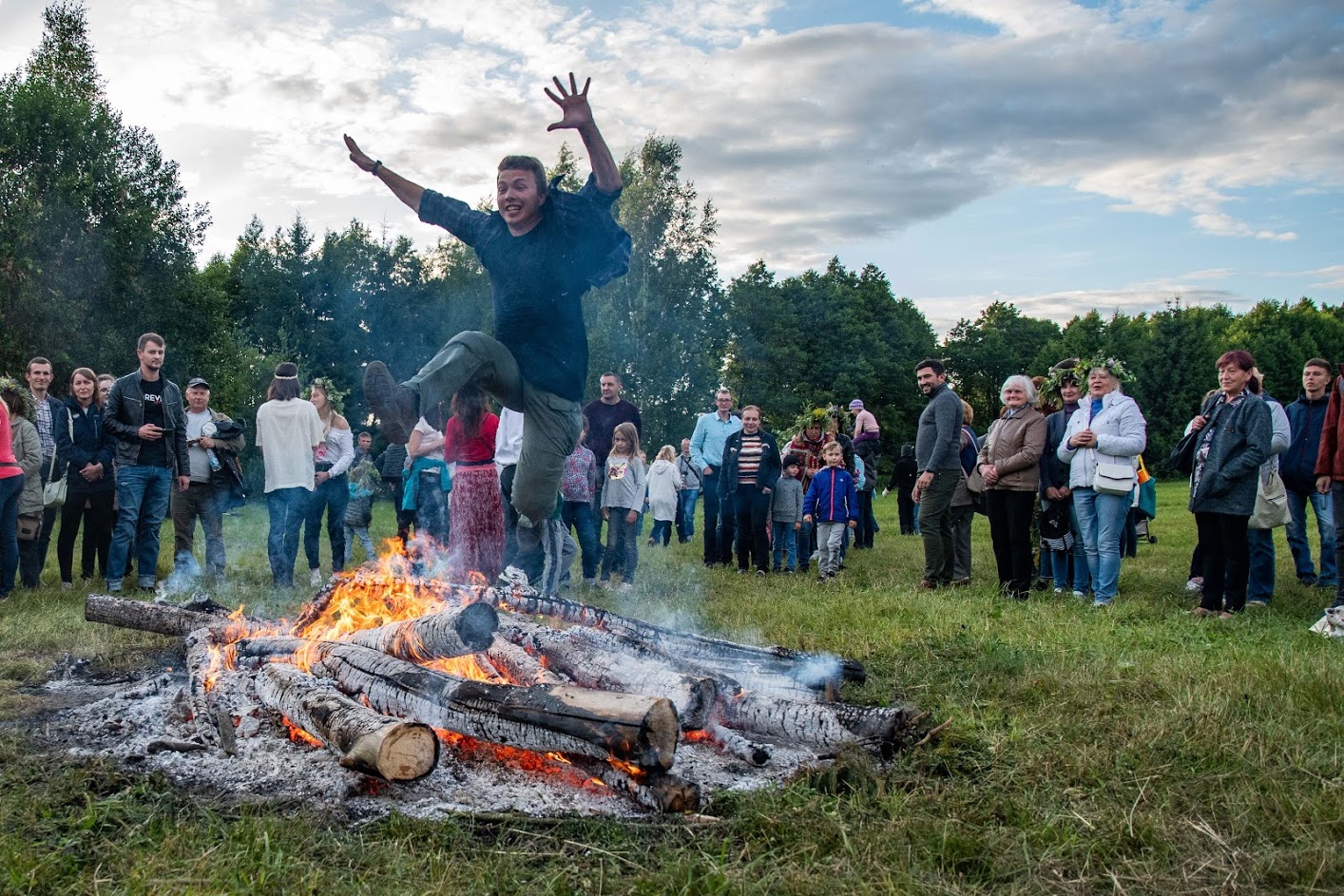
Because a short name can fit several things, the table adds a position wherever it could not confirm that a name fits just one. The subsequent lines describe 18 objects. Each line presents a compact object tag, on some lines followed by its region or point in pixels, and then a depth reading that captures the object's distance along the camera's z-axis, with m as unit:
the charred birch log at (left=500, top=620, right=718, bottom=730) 4.20
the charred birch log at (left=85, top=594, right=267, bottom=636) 6.08
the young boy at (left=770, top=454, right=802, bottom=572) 12.44
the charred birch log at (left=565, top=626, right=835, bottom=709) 4.82
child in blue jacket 10.97
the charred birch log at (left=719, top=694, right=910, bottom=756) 4.06
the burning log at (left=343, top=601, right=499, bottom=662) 4.51
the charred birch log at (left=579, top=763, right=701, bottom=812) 3.41
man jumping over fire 5.04
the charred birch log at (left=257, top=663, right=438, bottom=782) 3.42
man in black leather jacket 8.65
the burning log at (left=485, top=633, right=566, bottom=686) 4.76
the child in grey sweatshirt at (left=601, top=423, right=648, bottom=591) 10.48
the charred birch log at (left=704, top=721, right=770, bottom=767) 3.97
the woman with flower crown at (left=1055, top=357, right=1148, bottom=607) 8.06
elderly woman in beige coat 8.57
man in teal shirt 12.37
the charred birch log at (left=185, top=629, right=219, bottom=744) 4.27
